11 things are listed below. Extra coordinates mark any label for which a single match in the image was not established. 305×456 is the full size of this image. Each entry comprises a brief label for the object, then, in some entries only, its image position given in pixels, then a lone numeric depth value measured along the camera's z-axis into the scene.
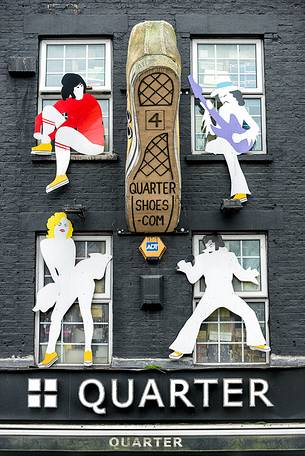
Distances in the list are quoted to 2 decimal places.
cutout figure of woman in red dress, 12.64
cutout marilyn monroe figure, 12.37
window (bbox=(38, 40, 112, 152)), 12.98
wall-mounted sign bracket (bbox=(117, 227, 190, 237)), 12.50
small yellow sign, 12.38
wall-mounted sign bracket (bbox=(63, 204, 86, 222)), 12.29
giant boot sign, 11.71
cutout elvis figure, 12.22
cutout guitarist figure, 12.65
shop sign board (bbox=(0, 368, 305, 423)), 11.91
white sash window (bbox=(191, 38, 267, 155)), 12.90
